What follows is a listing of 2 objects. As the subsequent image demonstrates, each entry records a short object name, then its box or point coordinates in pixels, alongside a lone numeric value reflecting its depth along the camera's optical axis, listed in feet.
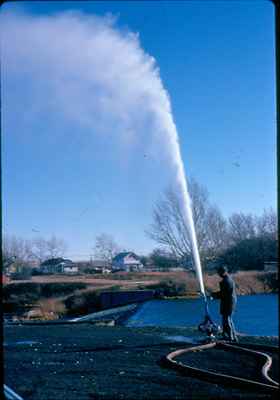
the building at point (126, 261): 215.35
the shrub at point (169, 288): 135.44
